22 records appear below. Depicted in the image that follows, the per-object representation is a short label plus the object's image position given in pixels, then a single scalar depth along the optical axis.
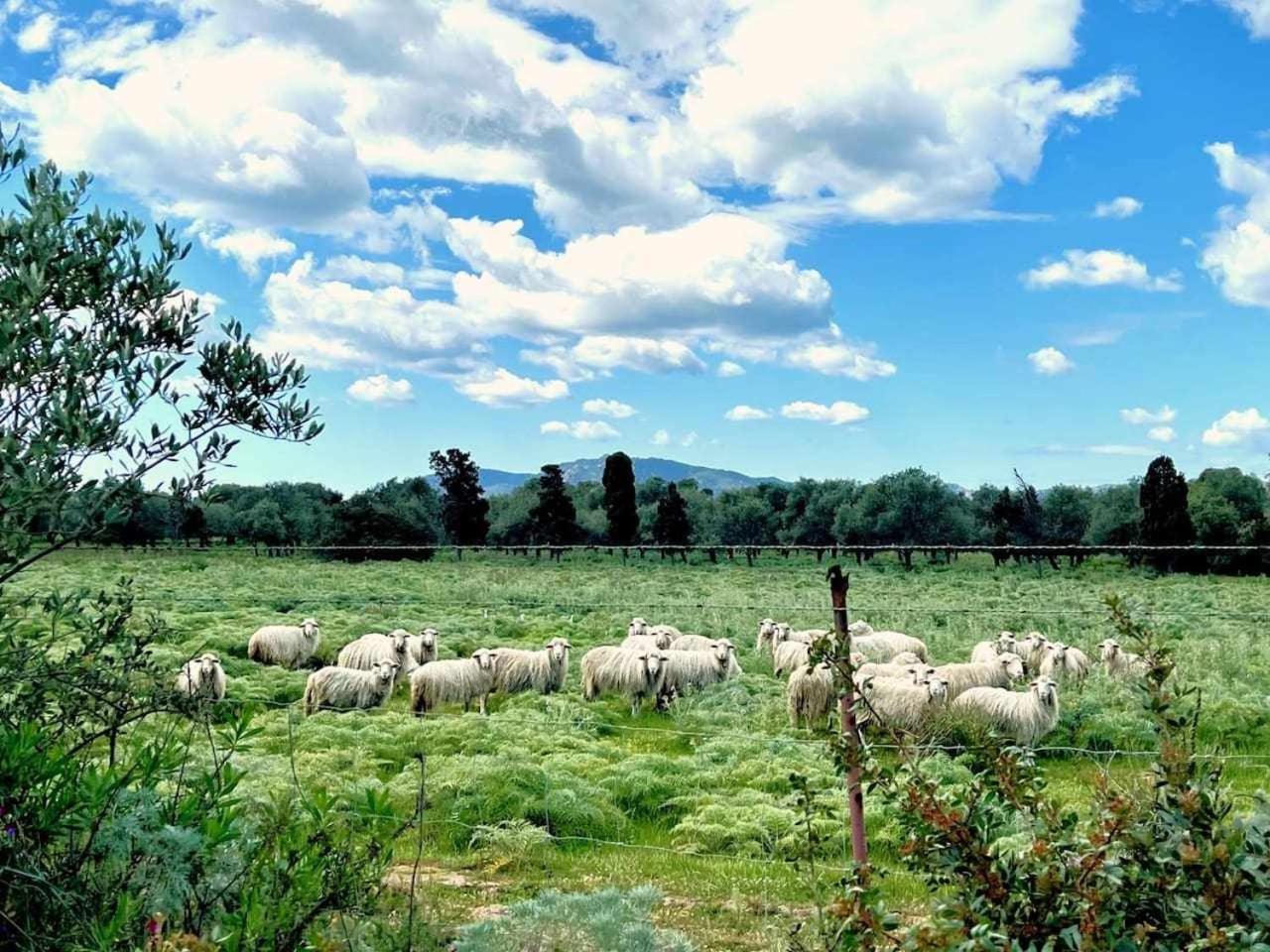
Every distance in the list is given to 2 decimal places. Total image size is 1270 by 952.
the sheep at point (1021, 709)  14.40
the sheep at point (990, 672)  16.27
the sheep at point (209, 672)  14.77
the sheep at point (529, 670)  18.19
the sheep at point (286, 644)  19.31
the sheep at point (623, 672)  17.47
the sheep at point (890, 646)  19.12
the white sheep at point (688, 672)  17.62
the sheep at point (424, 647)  18.66
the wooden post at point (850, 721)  3.94
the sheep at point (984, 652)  18.11
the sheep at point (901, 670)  14.80
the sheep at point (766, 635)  21.47
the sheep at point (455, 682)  17.09
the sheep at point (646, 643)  18.70
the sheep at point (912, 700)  14.13
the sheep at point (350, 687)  16.47
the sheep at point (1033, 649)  18.70
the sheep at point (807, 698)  15.47
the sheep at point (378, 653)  17.91
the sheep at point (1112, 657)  17.84
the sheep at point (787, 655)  18.36
